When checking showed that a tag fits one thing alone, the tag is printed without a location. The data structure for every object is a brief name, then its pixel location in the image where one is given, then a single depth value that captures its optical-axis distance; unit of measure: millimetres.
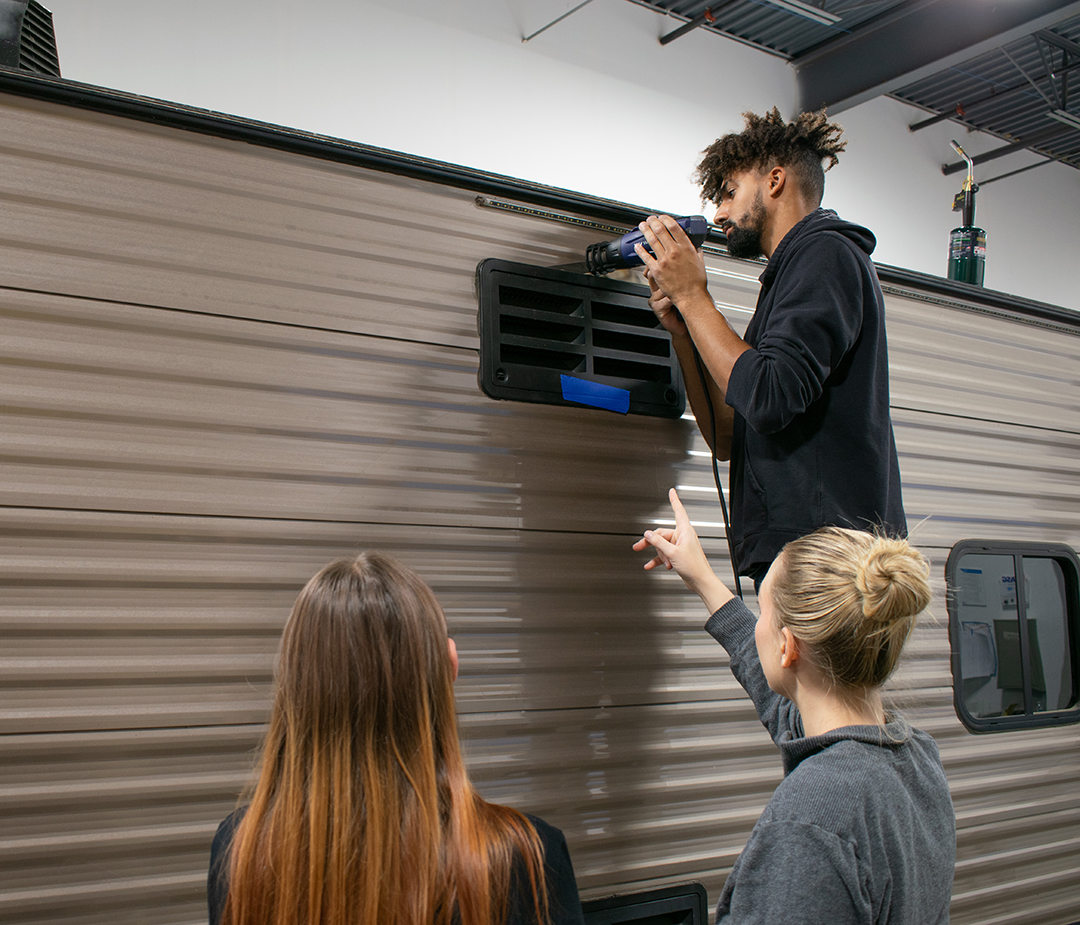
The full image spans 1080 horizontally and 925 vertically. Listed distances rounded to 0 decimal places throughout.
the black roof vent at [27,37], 1717
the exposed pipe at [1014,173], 6263
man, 1771
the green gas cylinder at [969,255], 3258
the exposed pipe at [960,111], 5598
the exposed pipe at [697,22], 4559
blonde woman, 1218
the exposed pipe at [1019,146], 5980
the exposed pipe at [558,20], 4184
